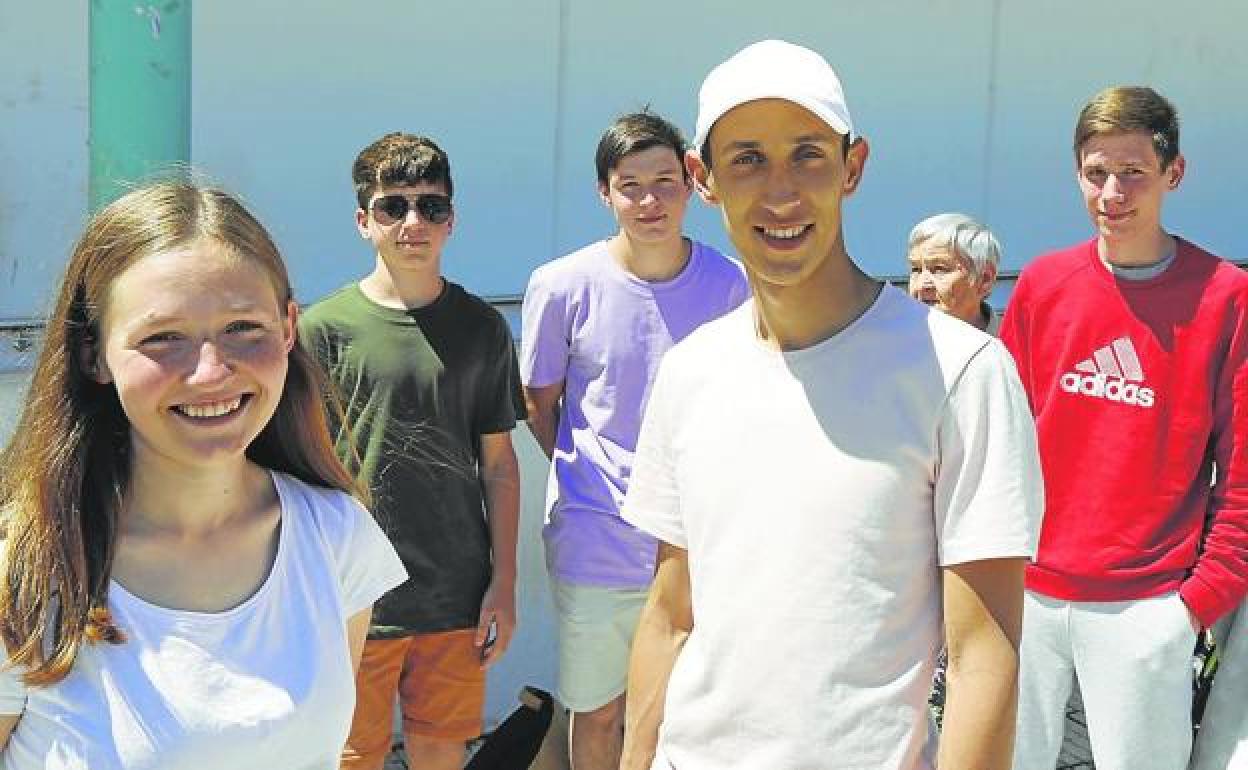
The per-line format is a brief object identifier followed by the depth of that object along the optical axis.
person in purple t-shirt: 3.84
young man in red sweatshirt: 3.42
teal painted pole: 2.64
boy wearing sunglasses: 3.50
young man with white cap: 1.94
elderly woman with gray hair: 4.29
